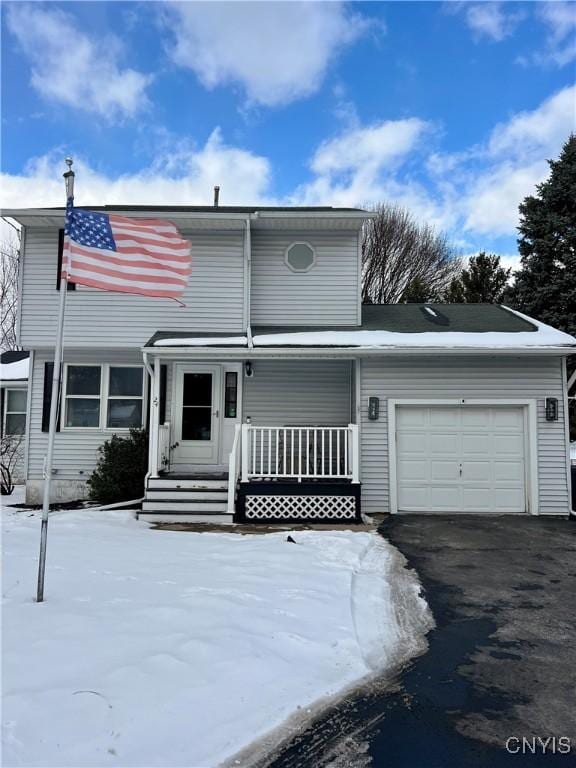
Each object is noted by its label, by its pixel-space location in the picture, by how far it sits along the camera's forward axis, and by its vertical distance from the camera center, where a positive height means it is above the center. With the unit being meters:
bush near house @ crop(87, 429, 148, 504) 9.11 -0.73
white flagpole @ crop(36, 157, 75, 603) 4.01 +0.26
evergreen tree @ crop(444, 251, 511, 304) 21.55 +6.89
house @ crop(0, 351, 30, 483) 12.80 +0.53
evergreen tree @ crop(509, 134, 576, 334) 17.91 +7.17
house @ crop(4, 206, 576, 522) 8.62 +0.99
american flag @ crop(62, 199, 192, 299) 4.45 +1.71
